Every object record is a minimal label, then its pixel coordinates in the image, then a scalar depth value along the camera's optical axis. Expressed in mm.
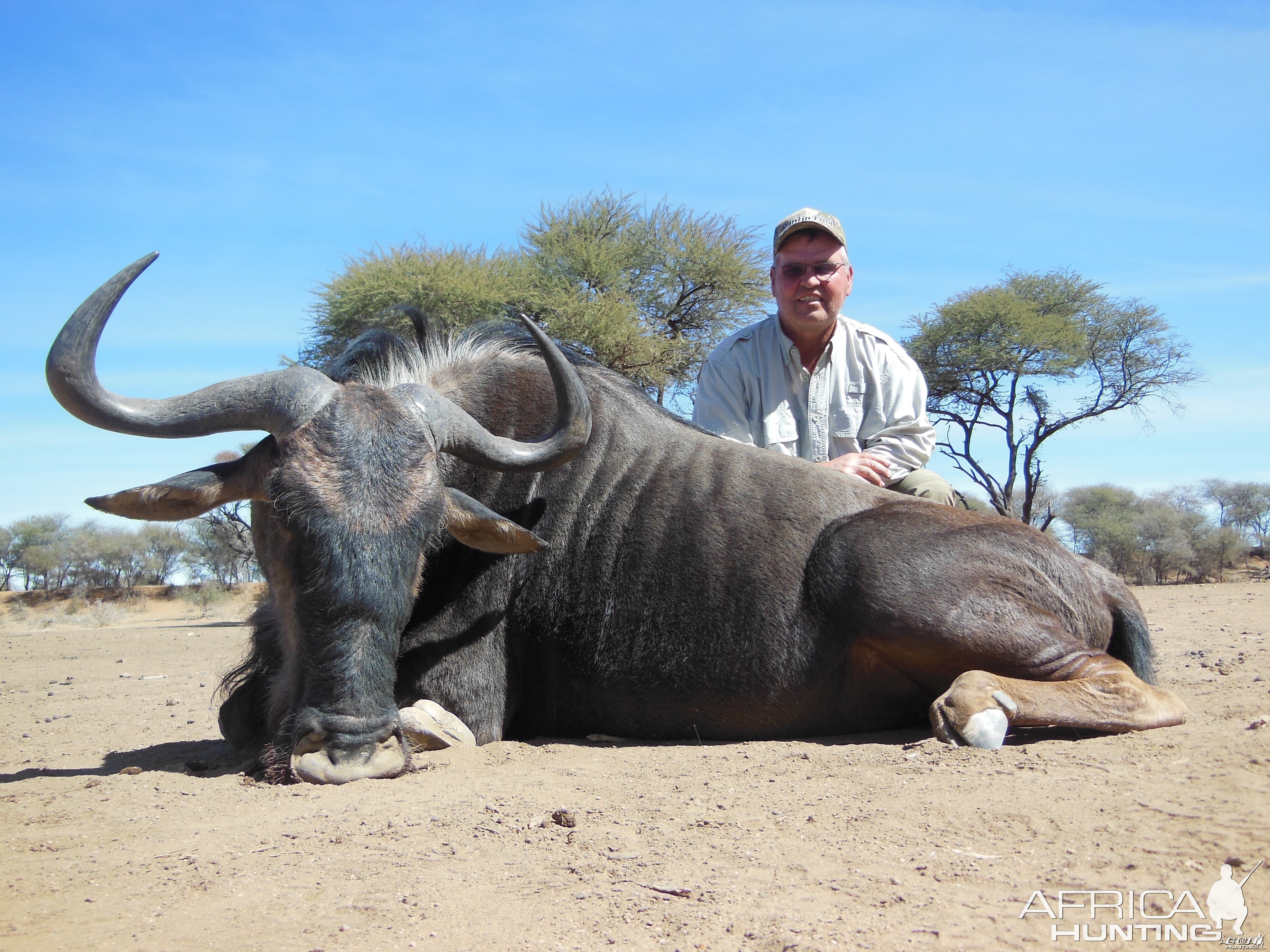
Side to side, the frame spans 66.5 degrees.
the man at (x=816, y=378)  6461
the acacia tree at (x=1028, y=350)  26828
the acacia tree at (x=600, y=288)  17547
